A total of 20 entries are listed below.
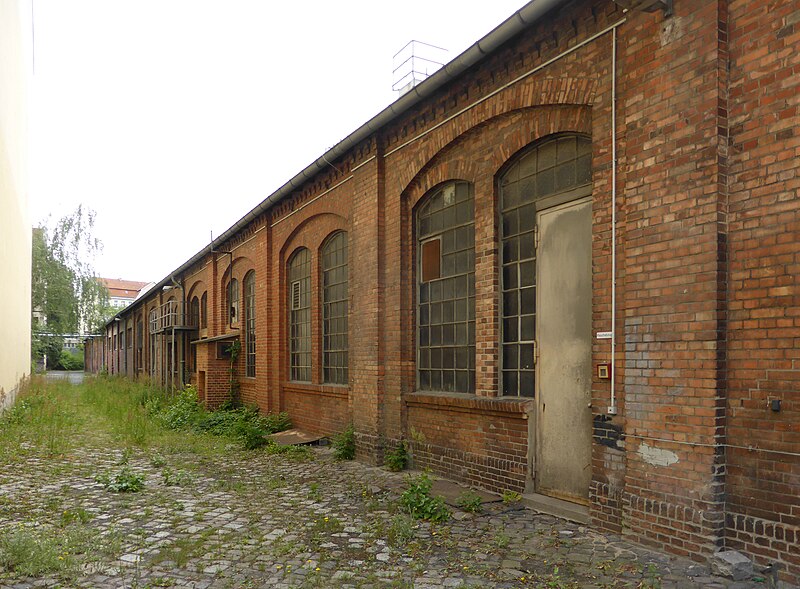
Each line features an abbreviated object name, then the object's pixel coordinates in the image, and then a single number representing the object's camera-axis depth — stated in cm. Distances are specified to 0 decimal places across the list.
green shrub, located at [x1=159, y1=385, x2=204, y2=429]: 1472
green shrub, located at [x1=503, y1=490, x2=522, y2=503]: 673
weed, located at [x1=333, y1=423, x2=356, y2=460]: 987
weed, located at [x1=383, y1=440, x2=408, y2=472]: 872
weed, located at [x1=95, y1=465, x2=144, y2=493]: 780
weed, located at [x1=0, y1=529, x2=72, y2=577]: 488
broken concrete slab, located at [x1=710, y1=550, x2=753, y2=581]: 438
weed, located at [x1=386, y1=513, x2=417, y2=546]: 559
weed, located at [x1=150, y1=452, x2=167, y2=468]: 952
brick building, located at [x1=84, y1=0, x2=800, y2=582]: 461
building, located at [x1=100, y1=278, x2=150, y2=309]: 9466
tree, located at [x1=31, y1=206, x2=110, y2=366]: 3700
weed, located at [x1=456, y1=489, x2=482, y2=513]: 645
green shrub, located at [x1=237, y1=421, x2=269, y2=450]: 1104
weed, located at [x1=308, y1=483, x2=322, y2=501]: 734
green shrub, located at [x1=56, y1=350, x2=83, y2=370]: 6388
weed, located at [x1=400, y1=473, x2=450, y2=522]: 628
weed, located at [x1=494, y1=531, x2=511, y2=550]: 537
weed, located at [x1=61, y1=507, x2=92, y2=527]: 630
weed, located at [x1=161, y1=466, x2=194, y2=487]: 821
